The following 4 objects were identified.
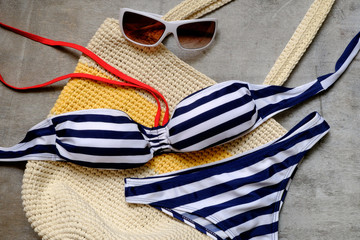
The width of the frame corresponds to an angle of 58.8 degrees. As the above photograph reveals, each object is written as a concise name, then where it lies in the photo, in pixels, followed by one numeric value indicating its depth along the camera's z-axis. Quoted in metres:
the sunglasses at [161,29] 0.83
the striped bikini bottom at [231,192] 0.83
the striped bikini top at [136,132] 0.78
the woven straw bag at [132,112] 0.82
